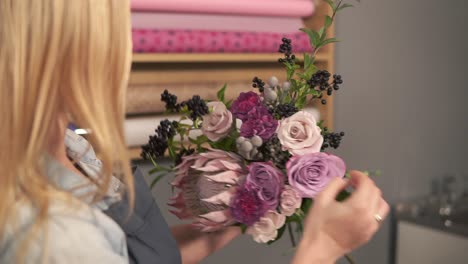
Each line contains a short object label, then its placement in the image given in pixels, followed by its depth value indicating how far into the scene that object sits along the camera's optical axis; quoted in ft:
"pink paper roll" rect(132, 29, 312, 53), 5.18
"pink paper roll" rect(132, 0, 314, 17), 5.22
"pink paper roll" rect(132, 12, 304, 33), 5.28
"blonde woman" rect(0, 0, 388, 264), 2.20
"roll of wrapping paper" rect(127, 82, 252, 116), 5.11
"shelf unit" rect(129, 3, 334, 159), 5.25
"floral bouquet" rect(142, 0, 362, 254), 2.88
